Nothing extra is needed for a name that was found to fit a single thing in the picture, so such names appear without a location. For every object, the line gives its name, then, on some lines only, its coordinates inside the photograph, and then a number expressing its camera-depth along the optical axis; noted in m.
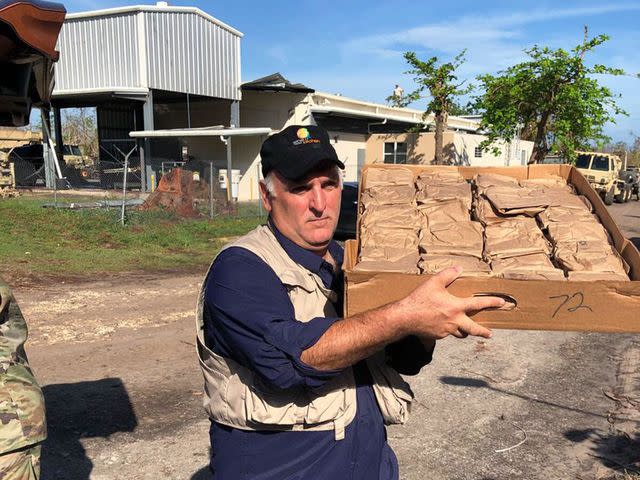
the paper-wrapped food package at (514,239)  1.99
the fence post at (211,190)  16.23
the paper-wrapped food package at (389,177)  2.44
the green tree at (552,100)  17.75
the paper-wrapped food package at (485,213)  2.19
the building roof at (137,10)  19.23
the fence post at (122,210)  13.79
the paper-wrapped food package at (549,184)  2.36
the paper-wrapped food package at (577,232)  2.02
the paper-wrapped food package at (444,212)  2.19
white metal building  19.61
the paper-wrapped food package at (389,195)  2.30
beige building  23.59
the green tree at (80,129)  52.89
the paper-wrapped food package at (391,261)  1.89
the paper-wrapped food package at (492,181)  2.36
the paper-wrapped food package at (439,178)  2.44
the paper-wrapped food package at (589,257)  1.87
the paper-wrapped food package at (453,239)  2.02
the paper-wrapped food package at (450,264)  1.89
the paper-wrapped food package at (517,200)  2.19
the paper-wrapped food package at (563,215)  2.12
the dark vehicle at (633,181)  30.86
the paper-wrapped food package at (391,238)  2.08
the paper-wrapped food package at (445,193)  2.29
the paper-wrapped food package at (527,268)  1.81
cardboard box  1.67
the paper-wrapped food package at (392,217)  2.17
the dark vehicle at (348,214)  11.70
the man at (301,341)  1.41
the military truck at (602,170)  25.50
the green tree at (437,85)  21.50
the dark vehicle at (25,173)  22.08
